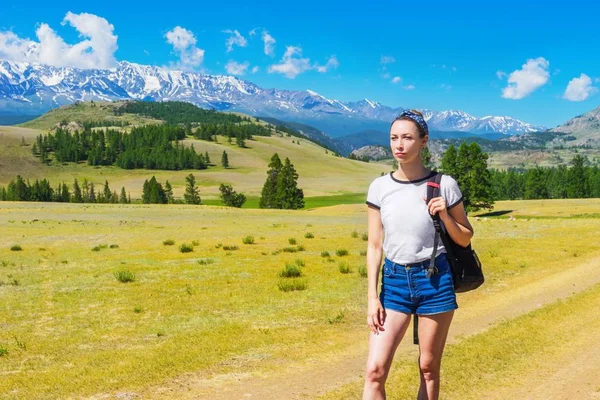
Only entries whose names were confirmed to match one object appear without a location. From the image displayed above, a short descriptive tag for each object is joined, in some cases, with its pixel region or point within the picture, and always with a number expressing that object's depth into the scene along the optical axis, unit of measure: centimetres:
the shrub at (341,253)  2764
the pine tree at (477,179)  8231
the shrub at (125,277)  2031
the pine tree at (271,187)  11780
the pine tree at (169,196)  16695
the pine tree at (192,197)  15425
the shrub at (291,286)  1847
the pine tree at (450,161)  8419
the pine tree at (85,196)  17181
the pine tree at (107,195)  17509
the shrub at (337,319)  1445
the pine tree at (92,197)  17180
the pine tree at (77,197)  16838
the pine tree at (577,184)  13938
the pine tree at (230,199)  14550
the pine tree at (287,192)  11125
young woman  575
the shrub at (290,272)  2130
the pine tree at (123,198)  17179
